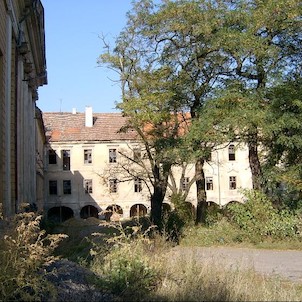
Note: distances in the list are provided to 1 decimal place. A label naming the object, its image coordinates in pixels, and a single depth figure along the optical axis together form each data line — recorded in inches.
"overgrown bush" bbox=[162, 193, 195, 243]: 740.6
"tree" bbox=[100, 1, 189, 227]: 783.1
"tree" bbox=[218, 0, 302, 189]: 693.3
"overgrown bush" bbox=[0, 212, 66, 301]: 206.2
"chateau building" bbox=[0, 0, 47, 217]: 542.6
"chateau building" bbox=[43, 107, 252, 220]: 2026.3
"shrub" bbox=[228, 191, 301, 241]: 656.4
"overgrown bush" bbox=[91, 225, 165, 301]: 242.7
